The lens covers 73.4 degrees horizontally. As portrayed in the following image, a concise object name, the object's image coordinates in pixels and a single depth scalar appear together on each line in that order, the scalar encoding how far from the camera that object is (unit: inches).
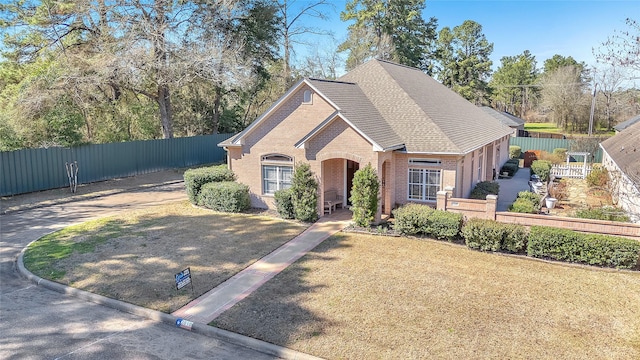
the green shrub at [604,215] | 596.4
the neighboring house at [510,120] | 1672.4
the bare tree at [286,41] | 1660.8
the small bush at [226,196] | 722.8
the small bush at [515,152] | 1577.4
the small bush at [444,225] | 558.6
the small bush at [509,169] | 1149.0
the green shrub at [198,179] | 782.5
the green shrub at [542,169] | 1040.2
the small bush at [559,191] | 842.8
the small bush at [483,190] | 733.9
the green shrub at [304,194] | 654.5
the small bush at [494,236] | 514.3
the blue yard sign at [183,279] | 376.5
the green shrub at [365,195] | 611.2
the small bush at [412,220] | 577.0
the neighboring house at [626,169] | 606.9
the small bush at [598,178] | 985.4
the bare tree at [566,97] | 2524.6
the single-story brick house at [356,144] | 656.4
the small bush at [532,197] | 716.7
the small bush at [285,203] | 675.4
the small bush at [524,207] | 648.4
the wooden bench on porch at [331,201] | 708.7
